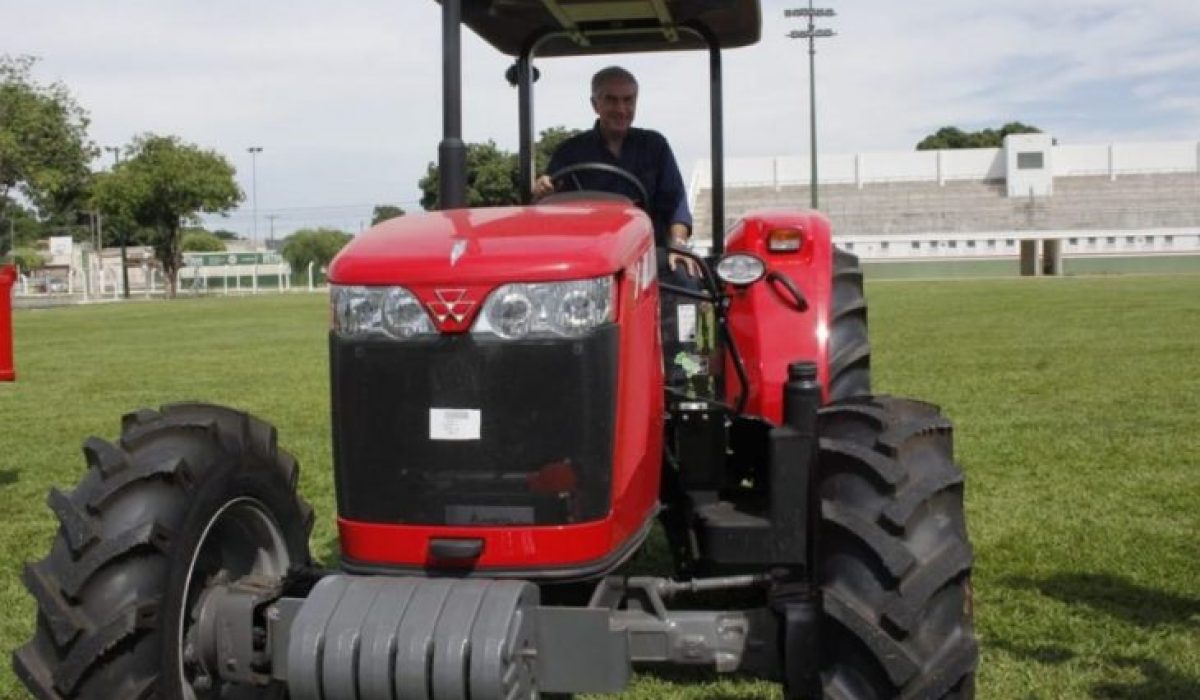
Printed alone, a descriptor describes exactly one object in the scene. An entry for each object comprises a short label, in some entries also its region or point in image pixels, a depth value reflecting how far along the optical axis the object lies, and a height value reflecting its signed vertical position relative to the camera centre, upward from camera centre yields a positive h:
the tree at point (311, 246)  105.25 +2.86
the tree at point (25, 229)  107.38 +4.99
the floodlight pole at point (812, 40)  50.53 +9.11
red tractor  3.18 -0.64
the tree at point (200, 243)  116.00 +3.54
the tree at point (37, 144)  48.34 +5.22
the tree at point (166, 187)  63.84 +4.66
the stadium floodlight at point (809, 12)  50.39 +9.85
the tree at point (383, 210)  79.15 +4.41
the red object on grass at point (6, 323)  7.32 -0.20
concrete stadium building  74.44 +4.25
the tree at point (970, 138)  111.19 +11.00
